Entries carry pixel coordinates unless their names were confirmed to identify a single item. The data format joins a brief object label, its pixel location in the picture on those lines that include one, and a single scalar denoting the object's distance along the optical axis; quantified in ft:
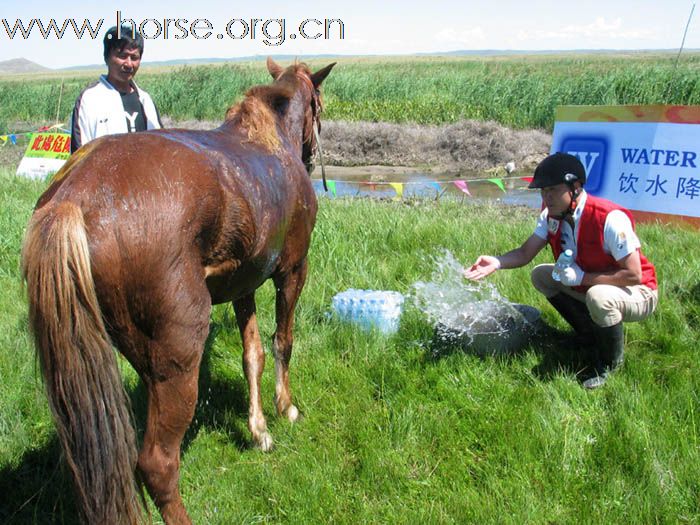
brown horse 6.81
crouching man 11.63
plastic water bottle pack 14.49
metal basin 13.50
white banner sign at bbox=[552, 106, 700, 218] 21.76
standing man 12.82
